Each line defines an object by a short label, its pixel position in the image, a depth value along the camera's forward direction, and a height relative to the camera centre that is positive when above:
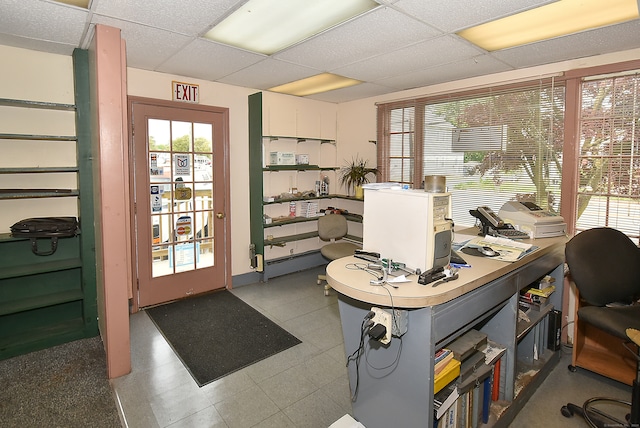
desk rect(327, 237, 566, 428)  1.57 -0.74
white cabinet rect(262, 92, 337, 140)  4.75 +0.99
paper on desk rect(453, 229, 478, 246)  2.65 -0.41
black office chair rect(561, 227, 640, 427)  2.08 -0.63
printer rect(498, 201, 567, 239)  2.74 -0.27
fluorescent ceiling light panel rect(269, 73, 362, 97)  4.04 +1.26
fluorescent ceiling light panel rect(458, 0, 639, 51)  2.28 +1.18
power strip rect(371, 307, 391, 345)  1.56 -0.61
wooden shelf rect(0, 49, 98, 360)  2.96 -0.68
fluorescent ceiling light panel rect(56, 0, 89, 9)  2.17 +1.15
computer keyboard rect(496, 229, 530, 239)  2.67 -0.37
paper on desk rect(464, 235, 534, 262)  2.17 -0.41
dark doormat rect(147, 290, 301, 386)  2.83 -1.40
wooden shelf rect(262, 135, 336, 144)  4.67 +0.67
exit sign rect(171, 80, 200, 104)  3.88 +1.05
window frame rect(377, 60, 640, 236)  3.06 +0.46
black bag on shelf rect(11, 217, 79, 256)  2.92 -0.37
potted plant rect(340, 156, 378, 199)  4.91 +0.17
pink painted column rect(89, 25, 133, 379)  2.41 +0.02
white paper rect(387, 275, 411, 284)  1.67 -0.45
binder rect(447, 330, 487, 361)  1.90 -0.90
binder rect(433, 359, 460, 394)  1.68 -0.94
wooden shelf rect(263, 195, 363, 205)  4.74 -0.18
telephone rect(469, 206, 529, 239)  2.69 -0.32
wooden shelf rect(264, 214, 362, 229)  4.70 -0.49
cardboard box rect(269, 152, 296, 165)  4.71 +0.38
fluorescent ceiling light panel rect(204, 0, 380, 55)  2.25 +1.17
